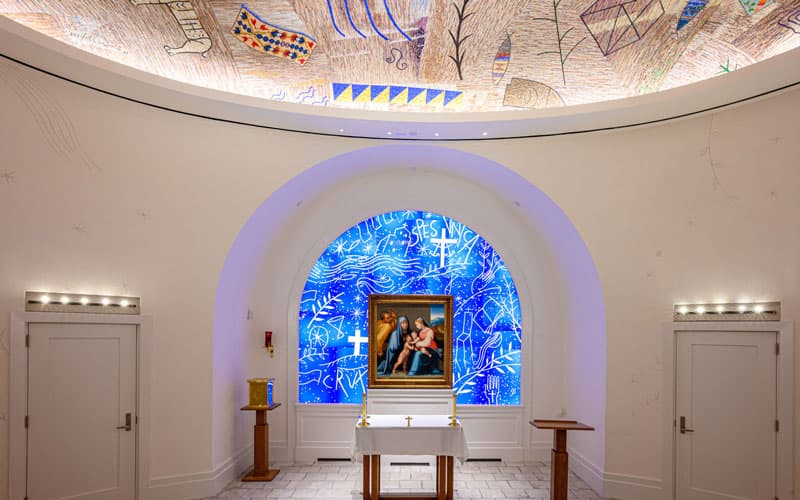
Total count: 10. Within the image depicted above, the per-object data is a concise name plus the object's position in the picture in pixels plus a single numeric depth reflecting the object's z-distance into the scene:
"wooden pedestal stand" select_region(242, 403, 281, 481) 8.44
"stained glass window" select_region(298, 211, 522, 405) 9.59
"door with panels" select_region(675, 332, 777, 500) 6.61
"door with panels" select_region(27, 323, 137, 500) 6.27
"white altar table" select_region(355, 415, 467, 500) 7.26
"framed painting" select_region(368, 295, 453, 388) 9.45
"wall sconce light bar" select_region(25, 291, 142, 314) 6.23
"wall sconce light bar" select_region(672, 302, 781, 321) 6.59
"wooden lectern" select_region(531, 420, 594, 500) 7.05
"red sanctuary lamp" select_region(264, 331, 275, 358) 9.20
